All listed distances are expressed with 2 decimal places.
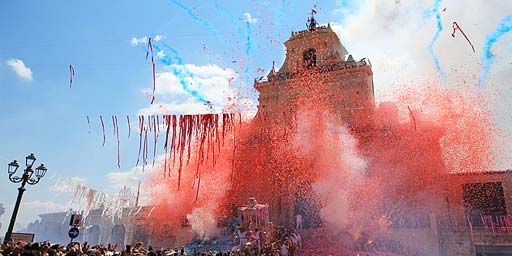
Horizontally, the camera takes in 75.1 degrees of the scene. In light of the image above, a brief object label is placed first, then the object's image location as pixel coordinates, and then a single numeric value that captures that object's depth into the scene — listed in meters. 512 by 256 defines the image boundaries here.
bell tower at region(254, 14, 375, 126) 26.53
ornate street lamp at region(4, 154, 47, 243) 10.29
